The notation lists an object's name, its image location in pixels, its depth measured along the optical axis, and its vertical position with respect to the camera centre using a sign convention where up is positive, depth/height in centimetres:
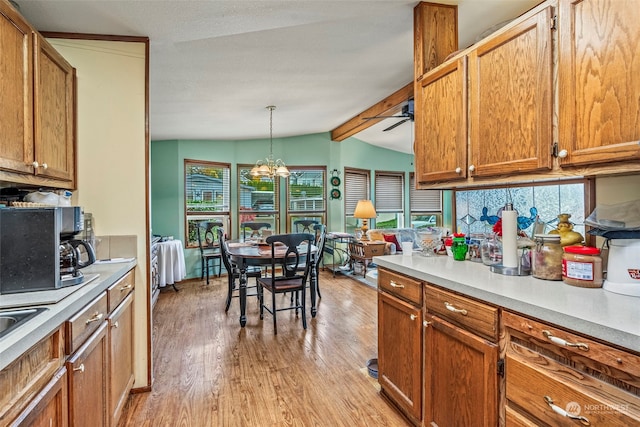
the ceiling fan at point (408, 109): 350 +116
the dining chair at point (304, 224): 594 -16
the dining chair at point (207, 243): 545 -47
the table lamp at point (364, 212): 579 +5
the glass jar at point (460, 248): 208 -21
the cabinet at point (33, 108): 145 +55
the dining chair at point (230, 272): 354 -66
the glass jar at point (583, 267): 133 -21
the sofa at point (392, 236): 586 -40
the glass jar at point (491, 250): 185 -20
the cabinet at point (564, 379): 91 -51
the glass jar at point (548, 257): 149 -19
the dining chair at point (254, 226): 562 -18
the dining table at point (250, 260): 331 -44
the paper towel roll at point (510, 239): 170 -13
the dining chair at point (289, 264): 317 -50
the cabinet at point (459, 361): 132 -64
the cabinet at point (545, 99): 118 +51
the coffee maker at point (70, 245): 157 -14
